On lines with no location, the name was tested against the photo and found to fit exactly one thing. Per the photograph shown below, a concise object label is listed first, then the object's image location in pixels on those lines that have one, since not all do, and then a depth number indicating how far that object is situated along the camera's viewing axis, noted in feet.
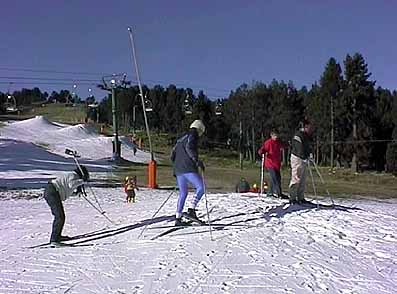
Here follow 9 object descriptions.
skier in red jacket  54.34
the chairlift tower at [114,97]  170.99
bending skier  37.45
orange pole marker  79.92
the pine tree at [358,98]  257.75
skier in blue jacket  39.09
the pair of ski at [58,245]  36.90
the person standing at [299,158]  48.19
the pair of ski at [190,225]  40.63
